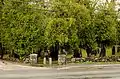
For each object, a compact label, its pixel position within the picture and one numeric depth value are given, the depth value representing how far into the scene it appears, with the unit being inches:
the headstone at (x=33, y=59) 968.9
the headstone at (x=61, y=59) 971.9
